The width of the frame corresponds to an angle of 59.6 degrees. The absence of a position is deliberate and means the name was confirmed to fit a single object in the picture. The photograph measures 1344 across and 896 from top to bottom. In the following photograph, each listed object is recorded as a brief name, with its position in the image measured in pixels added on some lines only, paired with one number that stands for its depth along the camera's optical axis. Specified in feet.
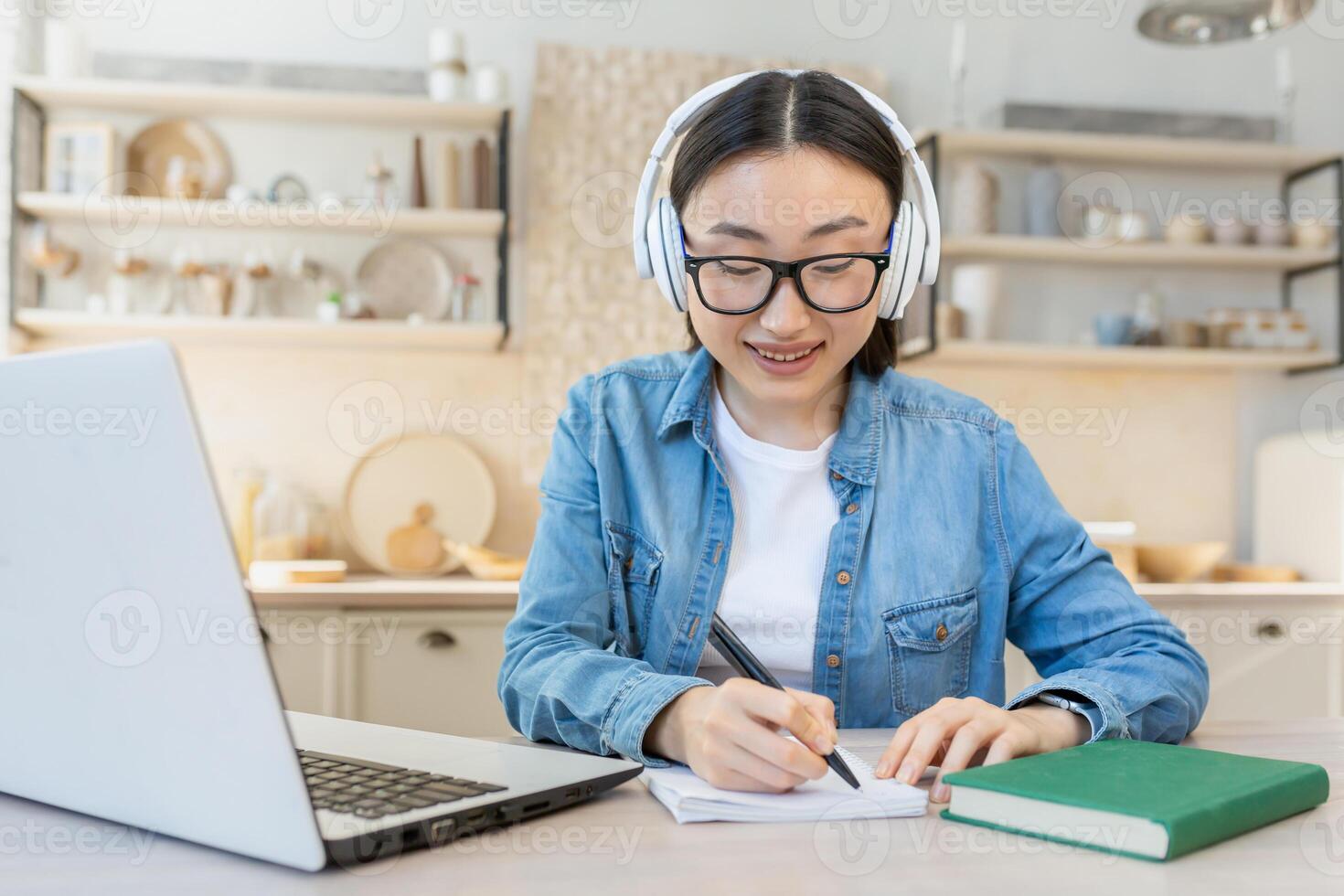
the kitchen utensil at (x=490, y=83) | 10.44
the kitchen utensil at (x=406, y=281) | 10.73
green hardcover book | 2.43
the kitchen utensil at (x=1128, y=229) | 11.19
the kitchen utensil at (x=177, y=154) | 10.39
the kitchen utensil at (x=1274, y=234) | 11.34
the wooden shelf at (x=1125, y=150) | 11.02
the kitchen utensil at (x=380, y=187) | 10.37
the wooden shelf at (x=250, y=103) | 9.98
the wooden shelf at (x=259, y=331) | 9.86
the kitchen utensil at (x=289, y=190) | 10.54
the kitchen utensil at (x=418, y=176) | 10.51
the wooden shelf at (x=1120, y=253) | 10.96
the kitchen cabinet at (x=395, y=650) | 8.67
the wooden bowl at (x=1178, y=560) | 10.30
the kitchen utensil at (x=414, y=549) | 10.16
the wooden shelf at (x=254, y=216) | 9.91
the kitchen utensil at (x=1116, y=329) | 11.12
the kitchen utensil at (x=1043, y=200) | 11.19
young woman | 3.93
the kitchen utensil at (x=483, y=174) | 10.49
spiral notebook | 2.69
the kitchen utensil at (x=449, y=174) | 10.48
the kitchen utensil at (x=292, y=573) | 9.04
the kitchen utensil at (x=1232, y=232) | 11.35
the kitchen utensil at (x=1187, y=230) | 11.30
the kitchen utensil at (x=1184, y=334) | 11.24
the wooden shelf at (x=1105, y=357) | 10.80
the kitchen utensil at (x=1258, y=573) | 10.55
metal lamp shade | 7.39
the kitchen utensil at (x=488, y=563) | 9.51
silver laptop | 1.91
